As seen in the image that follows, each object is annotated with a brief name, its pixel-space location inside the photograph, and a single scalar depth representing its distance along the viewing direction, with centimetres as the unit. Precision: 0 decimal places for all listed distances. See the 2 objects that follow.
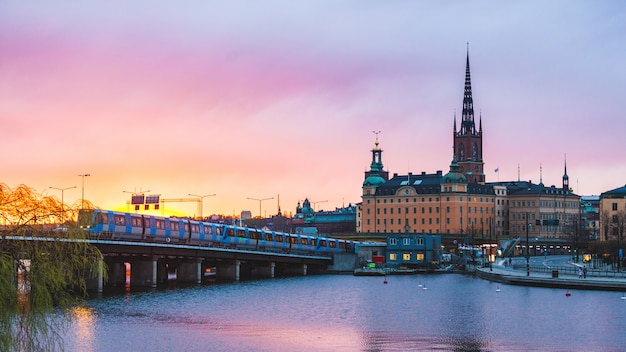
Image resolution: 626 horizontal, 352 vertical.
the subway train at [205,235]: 11031
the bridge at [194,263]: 10899
